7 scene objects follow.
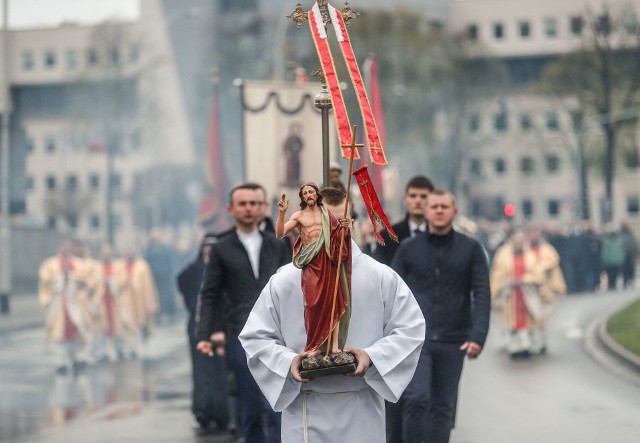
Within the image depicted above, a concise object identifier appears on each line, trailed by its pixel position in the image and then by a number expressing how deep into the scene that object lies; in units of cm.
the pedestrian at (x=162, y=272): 3195
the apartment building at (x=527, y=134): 6353
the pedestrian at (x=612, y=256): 3625
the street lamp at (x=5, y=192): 3110
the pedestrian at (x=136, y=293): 2306
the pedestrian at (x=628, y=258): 3684
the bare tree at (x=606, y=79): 5322
